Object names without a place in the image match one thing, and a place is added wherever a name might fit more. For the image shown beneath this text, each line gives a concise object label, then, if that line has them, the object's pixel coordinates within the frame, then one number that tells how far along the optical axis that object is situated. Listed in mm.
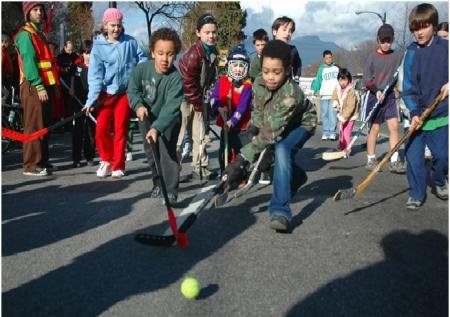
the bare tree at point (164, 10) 23438
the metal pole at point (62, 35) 17281
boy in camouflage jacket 4078
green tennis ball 2754
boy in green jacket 4797
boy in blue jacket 4590
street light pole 33731
